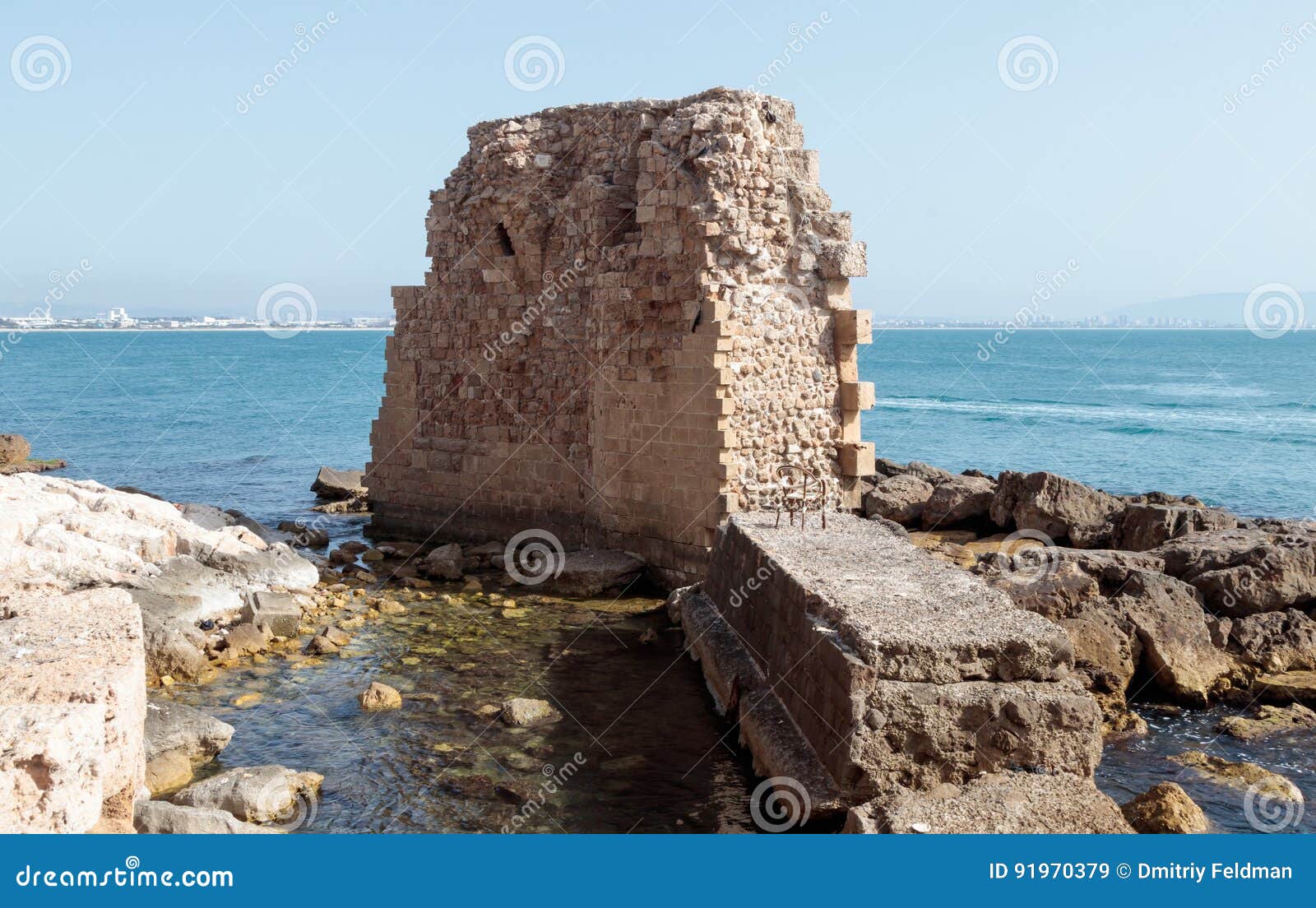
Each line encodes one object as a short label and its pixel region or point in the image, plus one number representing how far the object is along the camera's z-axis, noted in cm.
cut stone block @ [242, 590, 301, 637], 1208
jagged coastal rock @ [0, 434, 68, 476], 2723
